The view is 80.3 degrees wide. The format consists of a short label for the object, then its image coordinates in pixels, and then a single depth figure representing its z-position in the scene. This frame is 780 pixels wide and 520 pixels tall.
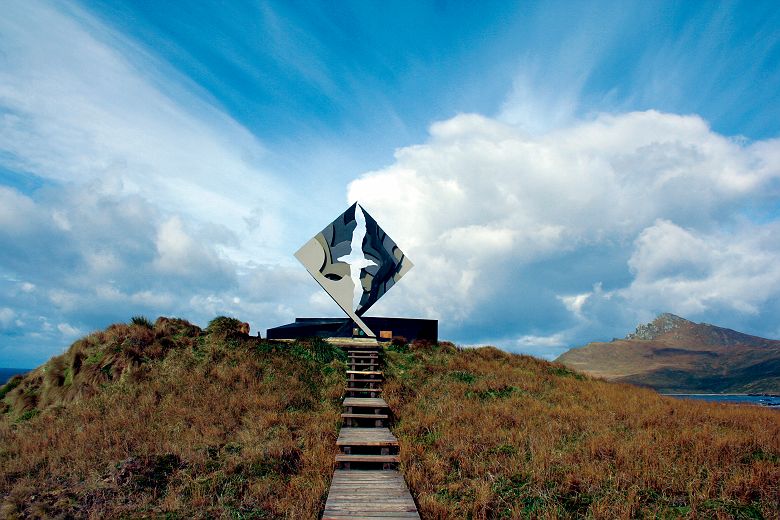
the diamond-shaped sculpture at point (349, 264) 24.22
